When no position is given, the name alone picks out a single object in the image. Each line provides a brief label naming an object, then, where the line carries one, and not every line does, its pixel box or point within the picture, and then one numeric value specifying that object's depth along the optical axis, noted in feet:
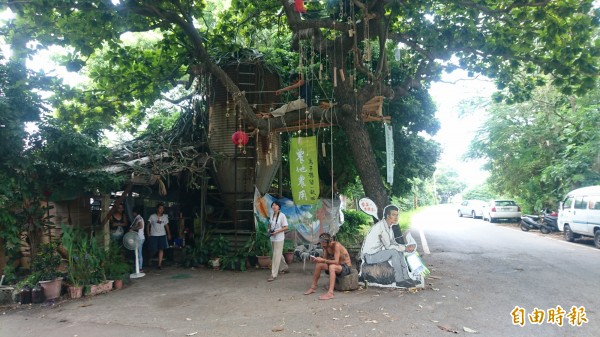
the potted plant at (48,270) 23.31
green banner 28.40
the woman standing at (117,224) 31.12
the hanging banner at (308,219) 39.40
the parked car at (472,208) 95.35
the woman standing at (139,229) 30.89
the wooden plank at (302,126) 29.37
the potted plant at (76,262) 23.93
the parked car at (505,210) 78.84
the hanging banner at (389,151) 26.22
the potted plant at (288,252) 35.35
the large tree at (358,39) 26.50
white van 41.68
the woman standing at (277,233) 28.58
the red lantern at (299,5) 24.95
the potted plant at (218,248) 33.60
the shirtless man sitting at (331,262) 22.94
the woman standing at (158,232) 32.35
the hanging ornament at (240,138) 31.63
